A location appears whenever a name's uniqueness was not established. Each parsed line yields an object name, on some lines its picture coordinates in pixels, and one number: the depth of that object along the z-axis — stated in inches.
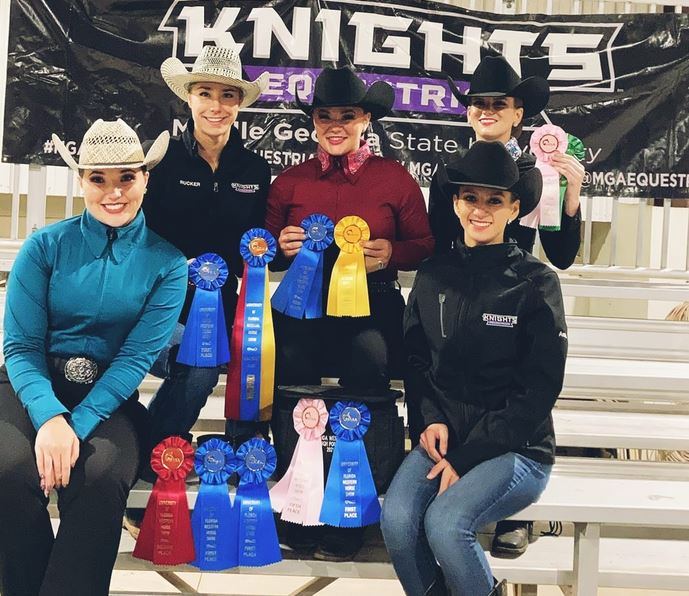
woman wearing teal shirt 69.8
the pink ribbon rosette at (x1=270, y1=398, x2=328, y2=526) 80.4
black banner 123.4
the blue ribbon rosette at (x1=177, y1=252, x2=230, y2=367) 81.6
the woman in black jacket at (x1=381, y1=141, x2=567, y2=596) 74.6
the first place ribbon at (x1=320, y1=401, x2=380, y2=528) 79.6
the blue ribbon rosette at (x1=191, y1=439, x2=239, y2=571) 79.4
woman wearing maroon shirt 85.4
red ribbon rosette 78.4
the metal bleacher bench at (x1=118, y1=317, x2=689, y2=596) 82.0
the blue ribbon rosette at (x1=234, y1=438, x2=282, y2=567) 79.5
